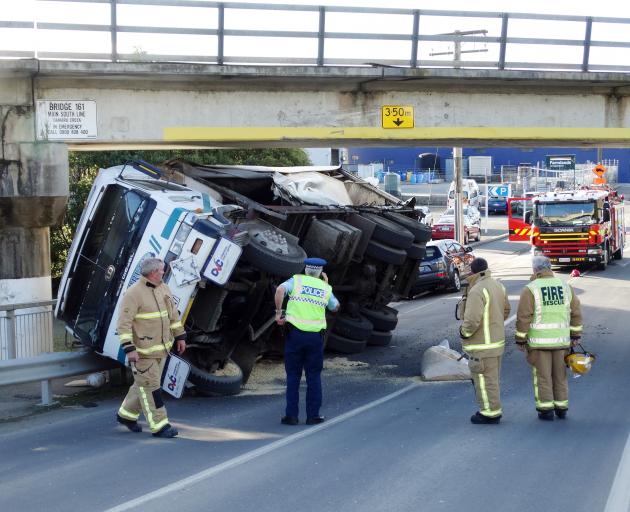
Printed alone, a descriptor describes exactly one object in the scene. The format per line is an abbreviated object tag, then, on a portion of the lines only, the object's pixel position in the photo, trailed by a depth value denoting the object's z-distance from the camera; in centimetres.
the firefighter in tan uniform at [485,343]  952
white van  5147
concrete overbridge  1393
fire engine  3103
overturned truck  1078
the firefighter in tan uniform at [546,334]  969
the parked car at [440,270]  2478
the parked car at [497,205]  6059
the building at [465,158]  7612
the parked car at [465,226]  4222
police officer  979
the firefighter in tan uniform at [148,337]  916
